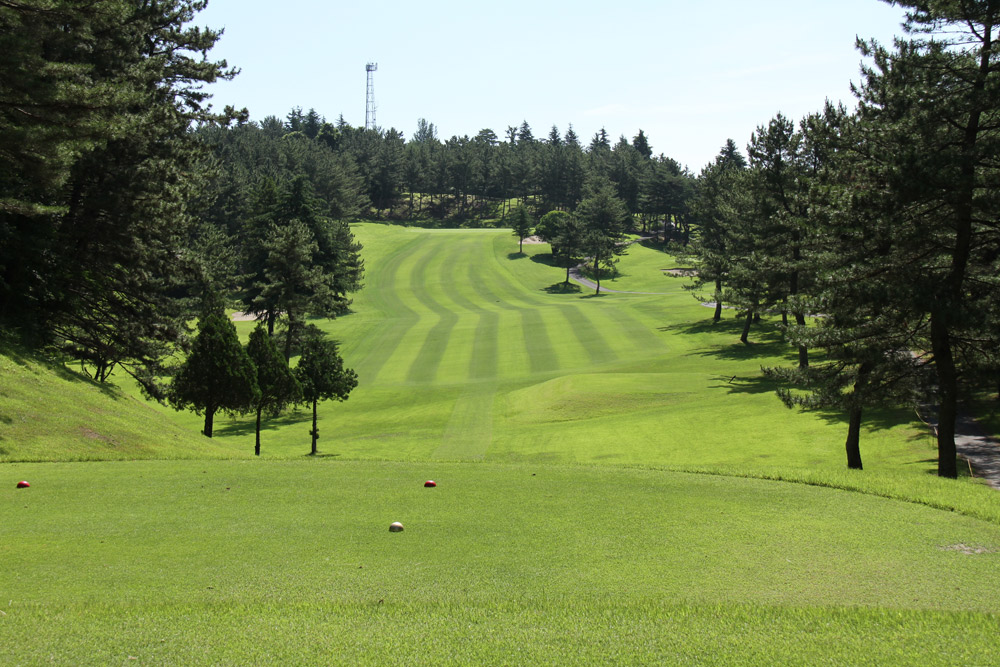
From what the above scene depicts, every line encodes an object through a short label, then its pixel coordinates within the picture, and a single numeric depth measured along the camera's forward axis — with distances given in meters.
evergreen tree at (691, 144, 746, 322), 59.69
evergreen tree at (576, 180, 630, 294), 100.62
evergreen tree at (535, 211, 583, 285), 101.56
